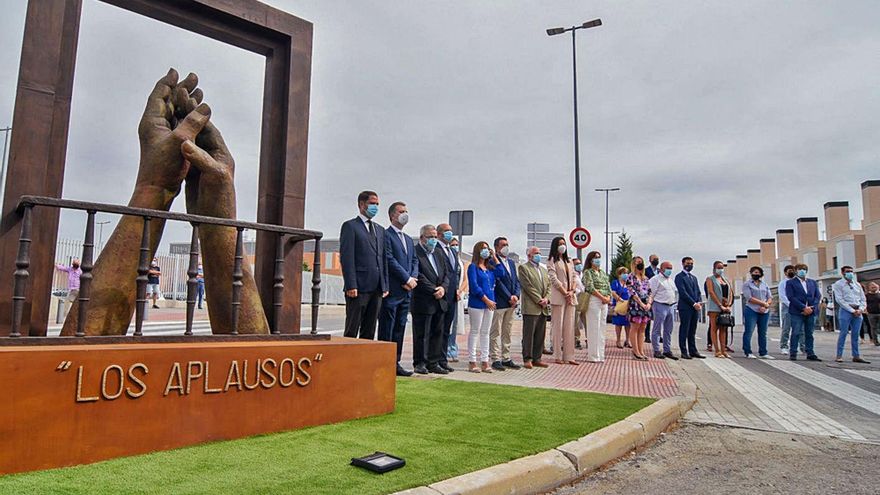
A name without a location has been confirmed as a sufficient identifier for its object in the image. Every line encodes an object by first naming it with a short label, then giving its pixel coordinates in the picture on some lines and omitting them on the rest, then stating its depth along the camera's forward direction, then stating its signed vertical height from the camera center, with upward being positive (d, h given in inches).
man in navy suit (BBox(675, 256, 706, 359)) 445.6 -1.6
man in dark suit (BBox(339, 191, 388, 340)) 262.2 +14.9
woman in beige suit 368.8 +3.7
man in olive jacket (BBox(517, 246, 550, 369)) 349.1 -1.9
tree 1421.0 +134.6
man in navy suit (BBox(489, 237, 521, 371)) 355.3 -4.3
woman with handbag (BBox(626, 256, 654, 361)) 422.3 -2.3
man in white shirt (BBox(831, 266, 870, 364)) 440.8 +1.4
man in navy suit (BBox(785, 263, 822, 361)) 450.0 -0.3
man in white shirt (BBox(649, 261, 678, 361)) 437.7 +5.1
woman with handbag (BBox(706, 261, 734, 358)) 463.2 +0.0
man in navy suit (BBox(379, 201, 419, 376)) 290.0 +13.8
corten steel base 118.7 -24.5
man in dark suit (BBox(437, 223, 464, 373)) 338.3 +19.8
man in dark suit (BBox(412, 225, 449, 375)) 312.2 -6.7
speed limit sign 613.0 +72.0
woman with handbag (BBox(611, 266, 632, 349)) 474.6 +4.9
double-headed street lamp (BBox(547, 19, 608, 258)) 716.7 +174.0
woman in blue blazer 329.4 -2.9
